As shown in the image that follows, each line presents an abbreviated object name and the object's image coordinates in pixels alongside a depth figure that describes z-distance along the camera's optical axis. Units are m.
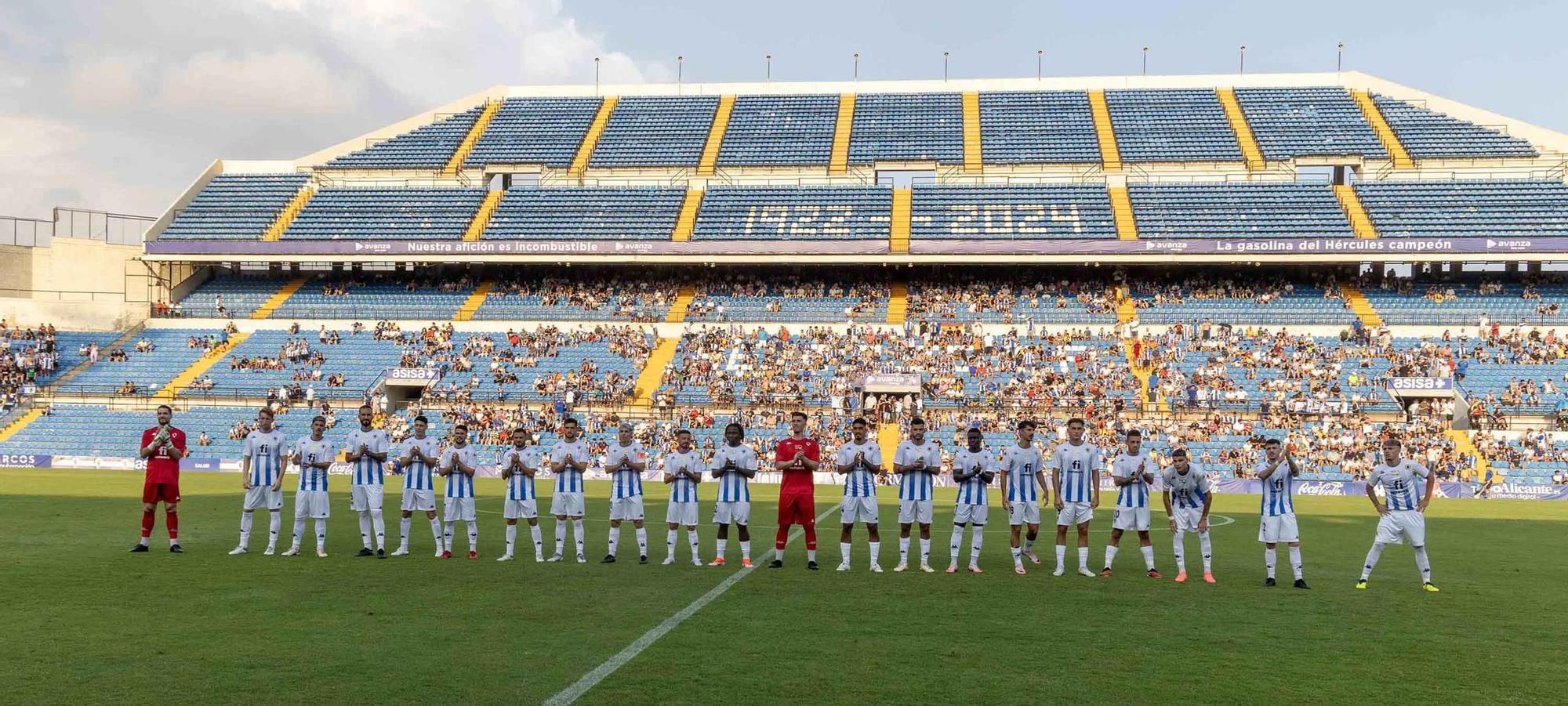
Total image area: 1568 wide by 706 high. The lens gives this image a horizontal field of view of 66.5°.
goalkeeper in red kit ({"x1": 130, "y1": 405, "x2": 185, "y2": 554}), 16.75
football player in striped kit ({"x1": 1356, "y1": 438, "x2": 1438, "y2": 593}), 14.94
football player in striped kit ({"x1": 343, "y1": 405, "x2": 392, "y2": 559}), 17.00
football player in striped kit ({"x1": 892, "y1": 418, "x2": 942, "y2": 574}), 16.12
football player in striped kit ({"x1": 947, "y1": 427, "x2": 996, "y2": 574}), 16.00
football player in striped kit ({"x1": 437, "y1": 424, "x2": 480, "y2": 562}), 16.88
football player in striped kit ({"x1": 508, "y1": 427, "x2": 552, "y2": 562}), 16.62
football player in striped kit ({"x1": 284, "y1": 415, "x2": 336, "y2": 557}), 16.86
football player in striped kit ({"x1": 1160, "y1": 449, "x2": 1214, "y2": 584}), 15.41
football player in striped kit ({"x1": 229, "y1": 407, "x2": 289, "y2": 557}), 17.05
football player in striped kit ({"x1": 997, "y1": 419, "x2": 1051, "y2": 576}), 16.20
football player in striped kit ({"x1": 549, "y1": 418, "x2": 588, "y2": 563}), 16.73
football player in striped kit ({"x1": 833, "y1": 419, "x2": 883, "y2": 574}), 15.80
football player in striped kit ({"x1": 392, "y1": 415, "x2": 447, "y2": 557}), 17.28
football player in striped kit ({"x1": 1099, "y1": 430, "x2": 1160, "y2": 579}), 15.44
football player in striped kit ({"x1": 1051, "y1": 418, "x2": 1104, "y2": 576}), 15.95
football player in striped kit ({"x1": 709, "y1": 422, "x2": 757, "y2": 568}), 16.03
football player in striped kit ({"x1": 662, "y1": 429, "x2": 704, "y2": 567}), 16.22
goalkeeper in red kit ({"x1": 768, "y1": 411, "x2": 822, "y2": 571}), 15.66
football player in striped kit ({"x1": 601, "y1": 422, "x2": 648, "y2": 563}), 16.48
